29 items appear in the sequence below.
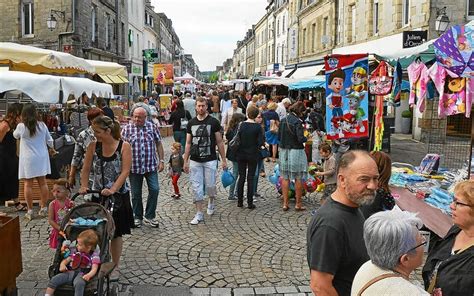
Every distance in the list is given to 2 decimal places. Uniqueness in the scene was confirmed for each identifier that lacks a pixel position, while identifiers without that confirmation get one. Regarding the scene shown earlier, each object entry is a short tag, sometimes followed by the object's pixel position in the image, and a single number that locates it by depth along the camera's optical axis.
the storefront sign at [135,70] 31.72
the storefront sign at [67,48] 23.12
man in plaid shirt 6.66
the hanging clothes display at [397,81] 7.94
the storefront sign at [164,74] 25.80
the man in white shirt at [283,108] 13.26
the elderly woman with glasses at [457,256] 2.83
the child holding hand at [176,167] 8.77
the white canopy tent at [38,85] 7.39
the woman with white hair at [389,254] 2.11
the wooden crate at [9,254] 3.88
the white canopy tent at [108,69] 13.80
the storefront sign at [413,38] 15.18
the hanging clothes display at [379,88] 8.18
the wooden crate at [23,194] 8.02
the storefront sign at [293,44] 37.60
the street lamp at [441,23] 14.67
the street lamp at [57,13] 22.47
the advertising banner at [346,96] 7.64
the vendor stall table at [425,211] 5.17
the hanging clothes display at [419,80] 6.85
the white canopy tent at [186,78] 30.35
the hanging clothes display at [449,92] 5.80
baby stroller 3.90
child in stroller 3.87
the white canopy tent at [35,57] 8.41
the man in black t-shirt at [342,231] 2.45
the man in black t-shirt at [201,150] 7.07
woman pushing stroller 5.01
